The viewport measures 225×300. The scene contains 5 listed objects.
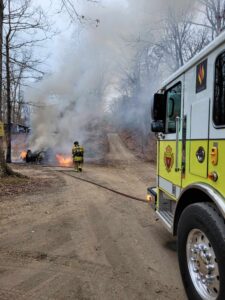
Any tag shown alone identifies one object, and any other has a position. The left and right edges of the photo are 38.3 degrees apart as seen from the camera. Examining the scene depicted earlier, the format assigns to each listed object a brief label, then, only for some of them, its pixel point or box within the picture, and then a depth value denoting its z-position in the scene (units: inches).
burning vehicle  867.4
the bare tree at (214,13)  596.9
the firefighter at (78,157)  621.0
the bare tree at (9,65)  522.8
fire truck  108.8
